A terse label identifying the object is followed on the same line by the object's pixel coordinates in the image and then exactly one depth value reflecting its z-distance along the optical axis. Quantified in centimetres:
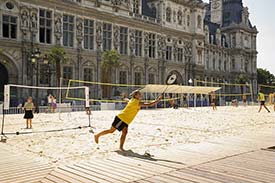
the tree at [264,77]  8598
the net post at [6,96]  1362
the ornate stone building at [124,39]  3134
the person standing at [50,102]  2730
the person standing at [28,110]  1532
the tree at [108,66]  3566
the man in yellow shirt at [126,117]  873
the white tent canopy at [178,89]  3762
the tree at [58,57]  3042
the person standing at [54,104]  2632
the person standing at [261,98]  2891
